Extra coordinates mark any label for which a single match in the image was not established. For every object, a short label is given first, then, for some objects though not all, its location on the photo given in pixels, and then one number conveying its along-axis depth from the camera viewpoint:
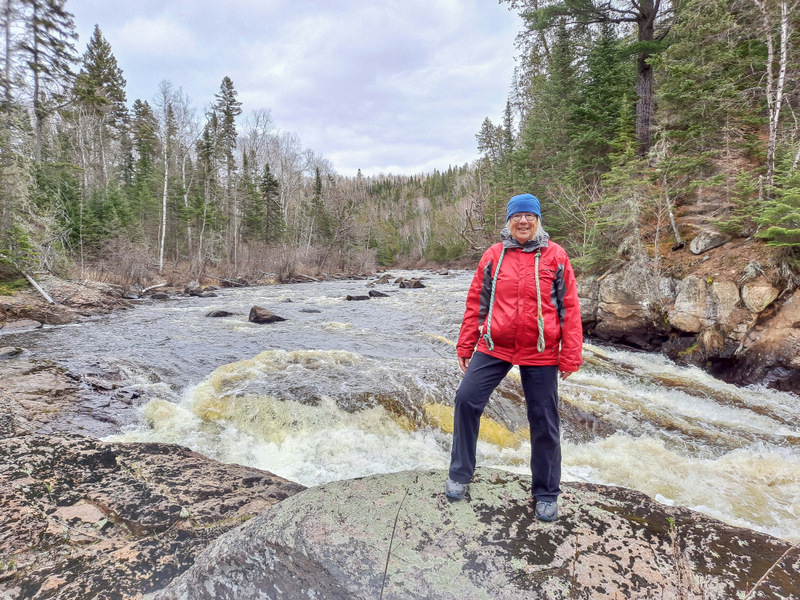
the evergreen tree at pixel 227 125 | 35.81
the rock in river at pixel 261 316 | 12.38
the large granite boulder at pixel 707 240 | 8.24
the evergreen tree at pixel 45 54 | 15.80
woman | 2.43
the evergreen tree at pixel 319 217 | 42.89
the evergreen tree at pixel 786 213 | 5.90
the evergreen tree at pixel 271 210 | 38.98
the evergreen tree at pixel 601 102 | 15.27
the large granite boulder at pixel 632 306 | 8.75
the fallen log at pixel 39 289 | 12.16
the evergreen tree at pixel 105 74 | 30.56
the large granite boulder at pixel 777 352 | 6.12
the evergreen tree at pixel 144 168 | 28.92
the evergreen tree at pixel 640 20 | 12.27
